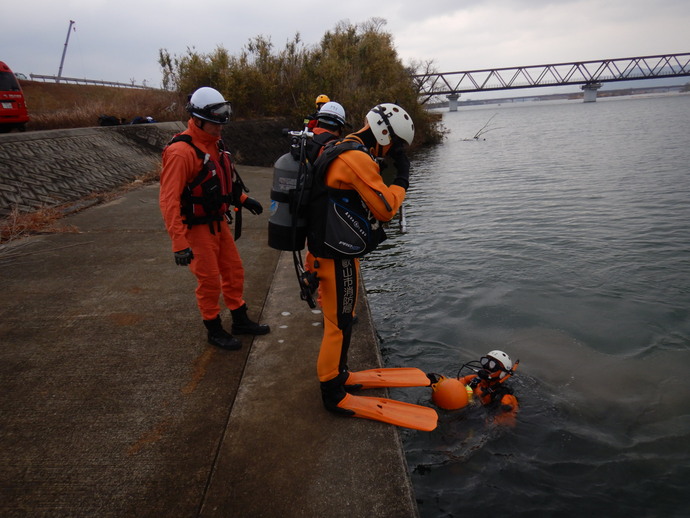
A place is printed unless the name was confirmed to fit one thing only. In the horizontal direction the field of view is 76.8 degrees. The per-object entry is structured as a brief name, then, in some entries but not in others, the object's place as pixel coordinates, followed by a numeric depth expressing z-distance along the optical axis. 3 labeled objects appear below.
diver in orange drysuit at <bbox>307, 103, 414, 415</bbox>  2.87
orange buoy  4.13
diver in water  4.14
